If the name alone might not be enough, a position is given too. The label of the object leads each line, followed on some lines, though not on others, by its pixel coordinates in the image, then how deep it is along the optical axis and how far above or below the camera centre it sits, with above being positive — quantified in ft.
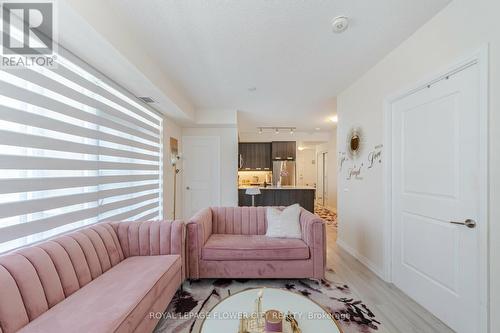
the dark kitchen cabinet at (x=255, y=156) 22.40 +1.26
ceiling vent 10.22 +3.46
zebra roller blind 4.83 +0.47
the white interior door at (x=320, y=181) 26.66 -1.73
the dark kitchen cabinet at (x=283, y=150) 22.43 +1.92
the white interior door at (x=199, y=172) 17.10 -0.39
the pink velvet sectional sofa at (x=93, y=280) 3.84 -2.87
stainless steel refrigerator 22.08 -0.48
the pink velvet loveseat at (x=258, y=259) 7.94 -3.52
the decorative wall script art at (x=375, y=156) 8.63 +0.52
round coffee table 3.80 -2.98
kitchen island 17.16 -2.46
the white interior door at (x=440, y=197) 5.30 -0.88
